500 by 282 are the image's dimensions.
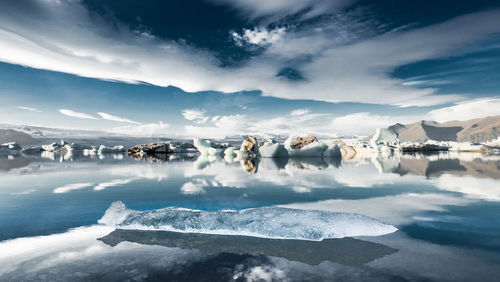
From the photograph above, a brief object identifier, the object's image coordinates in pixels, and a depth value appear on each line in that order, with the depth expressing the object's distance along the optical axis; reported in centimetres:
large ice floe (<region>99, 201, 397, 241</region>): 283
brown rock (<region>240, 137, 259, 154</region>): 2544
